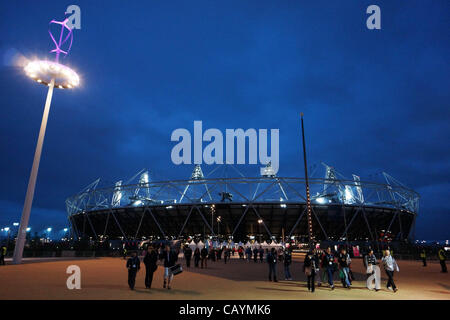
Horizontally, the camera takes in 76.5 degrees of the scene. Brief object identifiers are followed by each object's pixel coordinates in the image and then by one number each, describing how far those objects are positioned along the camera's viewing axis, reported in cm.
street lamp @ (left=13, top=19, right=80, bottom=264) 1961
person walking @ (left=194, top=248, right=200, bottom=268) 1777
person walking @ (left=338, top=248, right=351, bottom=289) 1016
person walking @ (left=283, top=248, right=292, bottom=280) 1215
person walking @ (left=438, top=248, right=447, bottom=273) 1569
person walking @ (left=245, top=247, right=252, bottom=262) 2520
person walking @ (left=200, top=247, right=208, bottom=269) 1817
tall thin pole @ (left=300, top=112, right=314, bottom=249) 1280
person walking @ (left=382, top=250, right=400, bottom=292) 937
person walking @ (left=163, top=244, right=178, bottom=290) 954
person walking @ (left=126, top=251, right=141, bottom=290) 904
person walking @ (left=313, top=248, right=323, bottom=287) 1082
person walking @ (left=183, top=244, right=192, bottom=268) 1825
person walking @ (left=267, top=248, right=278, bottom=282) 1175
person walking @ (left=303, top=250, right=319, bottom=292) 910
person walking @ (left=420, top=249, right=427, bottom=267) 1979
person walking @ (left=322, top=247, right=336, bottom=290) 998
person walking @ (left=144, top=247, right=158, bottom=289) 923
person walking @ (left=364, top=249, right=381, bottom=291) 958
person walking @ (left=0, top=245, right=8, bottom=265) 1742
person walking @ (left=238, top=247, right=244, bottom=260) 2878
